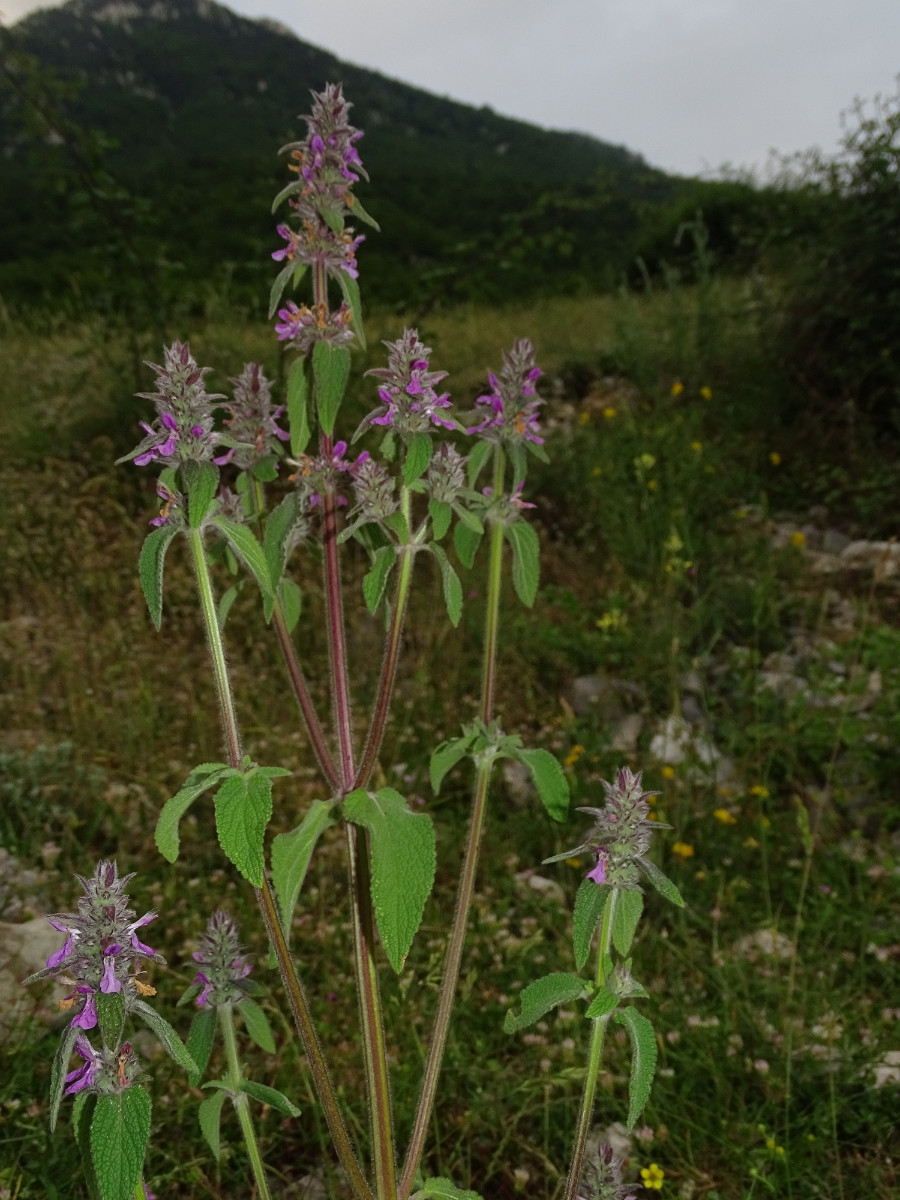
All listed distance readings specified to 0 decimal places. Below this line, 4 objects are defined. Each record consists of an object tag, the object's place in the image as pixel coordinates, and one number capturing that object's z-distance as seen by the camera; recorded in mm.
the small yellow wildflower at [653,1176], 514
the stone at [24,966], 637
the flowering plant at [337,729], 367
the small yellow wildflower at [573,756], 928
